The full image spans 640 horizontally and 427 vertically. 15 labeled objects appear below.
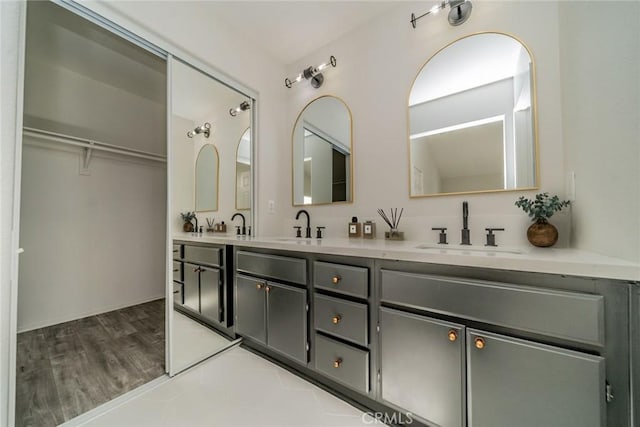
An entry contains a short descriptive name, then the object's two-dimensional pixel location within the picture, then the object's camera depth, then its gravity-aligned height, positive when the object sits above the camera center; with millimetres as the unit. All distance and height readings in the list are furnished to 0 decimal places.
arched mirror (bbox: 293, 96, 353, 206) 2053 +628
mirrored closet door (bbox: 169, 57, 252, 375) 1658 +254
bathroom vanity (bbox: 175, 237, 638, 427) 733 -502
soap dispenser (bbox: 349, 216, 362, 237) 1886 -102
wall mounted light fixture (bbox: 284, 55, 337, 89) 2137 +1419
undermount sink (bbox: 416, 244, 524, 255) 1208 -186
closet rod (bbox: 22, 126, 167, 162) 2133 +809
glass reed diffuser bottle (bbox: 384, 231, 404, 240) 1678 -137
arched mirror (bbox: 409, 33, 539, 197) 1365 +655
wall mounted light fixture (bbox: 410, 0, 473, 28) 1485 +1392
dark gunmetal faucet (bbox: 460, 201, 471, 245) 1440 -62
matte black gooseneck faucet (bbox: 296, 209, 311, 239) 2196 -38
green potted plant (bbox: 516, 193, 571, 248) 1165 -5
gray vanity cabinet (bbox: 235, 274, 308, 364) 1455 -699
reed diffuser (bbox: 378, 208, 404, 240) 1682 -41
